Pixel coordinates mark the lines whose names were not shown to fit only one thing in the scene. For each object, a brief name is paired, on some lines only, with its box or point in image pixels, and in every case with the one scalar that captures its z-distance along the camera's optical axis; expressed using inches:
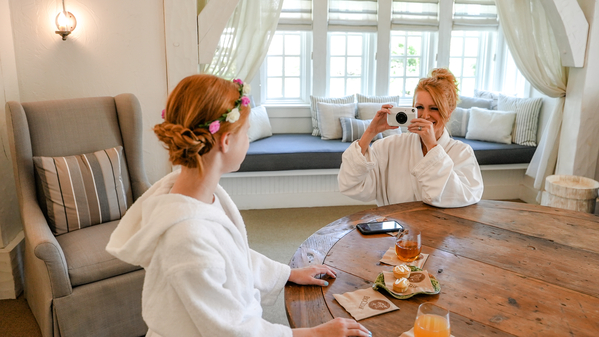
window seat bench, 159.6
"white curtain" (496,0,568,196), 155.7
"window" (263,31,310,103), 190.5
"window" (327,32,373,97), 194.2
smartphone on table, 68.1
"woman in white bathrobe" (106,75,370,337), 39.6
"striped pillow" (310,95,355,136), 183.8
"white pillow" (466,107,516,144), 175.6
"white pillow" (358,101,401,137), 179.0
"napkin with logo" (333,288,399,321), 48.4
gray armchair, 81.5
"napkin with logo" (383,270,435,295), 52.0
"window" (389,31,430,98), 198.8
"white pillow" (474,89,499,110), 189.4
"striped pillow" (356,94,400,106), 187.0
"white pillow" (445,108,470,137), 186.9
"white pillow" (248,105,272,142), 172.7
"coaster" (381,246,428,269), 58.6
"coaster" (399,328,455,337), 44.4
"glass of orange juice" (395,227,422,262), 58.6
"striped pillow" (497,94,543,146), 173.8
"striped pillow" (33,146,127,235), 95.3
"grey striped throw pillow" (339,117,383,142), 173.5
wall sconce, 118.0
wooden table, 47.6
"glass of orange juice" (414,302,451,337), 42.1
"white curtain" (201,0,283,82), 144.5
